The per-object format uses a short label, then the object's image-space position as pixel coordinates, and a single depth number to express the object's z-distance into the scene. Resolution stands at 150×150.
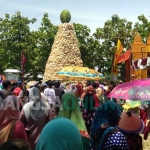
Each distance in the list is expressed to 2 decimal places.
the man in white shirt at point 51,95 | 9.78
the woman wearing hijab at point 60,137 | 2.49
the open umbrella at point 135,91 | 4.70
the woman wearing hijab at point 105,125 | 3.15
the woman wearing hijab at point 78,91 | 9.79
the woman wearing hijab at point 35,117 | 4.84
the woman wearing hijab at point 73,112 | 4.35
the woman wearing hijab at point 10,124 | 3.48
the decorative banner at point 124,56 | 16.76
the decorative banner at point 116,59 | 18.14
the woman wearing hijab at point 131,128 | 3.58
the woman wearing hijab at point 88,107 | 8.32
